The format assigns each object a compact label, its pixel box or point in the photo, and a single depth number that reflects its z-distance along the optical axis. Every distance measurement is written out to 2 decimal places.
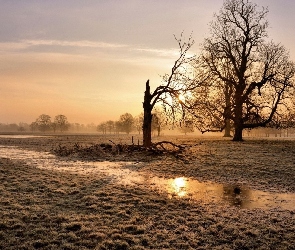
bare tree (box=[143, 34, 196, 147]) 29.83
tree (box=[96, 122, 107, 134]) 184.85
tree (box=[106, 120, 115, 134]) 177.95
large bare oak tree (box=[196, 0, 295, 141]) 40.28
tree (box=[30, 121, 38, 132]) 195.12
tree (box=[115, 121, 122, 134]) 140.82
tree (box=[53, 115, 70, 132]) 175.00
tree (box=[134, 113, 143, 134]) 124.35
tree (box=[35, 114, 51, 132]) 176.38
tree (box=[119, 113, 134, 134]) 133.62
